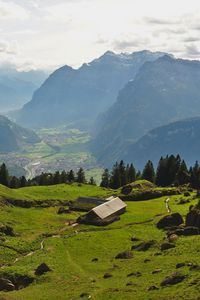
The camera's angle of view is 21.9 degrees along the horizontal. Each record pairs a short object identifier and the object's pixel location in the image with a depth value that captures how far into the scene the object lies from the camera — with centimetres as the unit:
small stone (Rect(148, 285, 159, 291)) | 5566
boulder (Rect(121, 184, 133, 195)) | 14325
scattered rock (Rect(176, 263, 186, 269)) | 6209
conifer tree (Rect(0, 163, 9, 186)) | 19450
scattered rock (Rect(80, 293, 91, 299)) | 5898
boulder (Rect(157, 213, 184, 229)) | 9406
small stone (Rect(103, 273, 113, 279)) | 6644
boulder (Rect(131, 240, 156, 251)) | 7928
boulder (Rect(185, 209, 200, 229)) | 8528
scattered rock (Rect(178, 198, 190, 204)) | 12316
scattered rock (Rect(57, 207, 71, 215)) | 11966
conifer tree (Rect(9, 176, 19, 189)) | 19620
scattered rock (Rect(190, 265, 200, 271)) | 5891
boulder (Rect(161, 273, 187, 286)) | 5625
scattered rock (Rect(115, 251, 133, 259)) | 7600
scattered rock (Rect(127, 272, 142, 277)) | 6372
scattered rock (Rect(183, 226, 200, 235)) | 8181
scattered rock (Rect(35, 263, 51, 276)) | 7062
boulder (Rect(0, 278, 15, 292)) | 6738
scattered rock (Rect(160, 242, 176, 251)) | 7489
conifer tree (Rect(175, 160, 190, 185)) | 17725
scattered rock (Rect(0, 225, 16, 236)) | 9381
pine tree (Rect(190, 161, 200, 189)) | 15900
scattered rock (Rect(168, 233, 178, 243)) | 7844
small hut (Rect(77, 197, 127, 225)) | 10688
